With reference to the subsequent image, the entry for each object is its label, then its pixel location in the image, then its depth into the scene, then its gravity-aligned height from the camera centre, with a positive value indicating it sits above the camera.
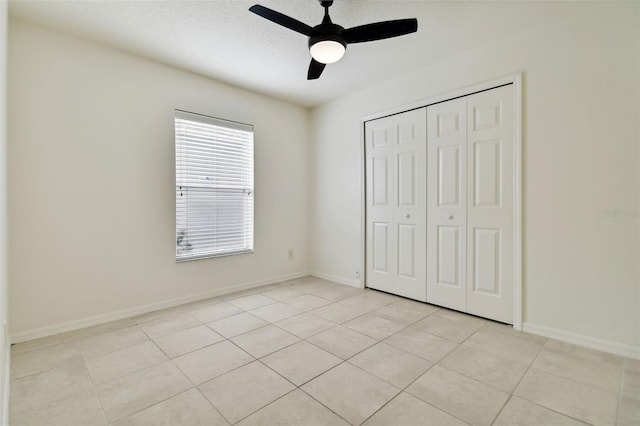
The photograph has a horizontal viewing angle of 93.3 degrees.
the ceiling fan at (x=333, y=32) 1.98 +1.24
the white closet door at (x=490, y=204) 2.78 +0.08
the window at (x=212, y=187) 3.42 +0.31
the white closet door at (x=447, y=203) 3.08 +0.10
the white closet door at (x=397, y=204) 3.43 +0.11
